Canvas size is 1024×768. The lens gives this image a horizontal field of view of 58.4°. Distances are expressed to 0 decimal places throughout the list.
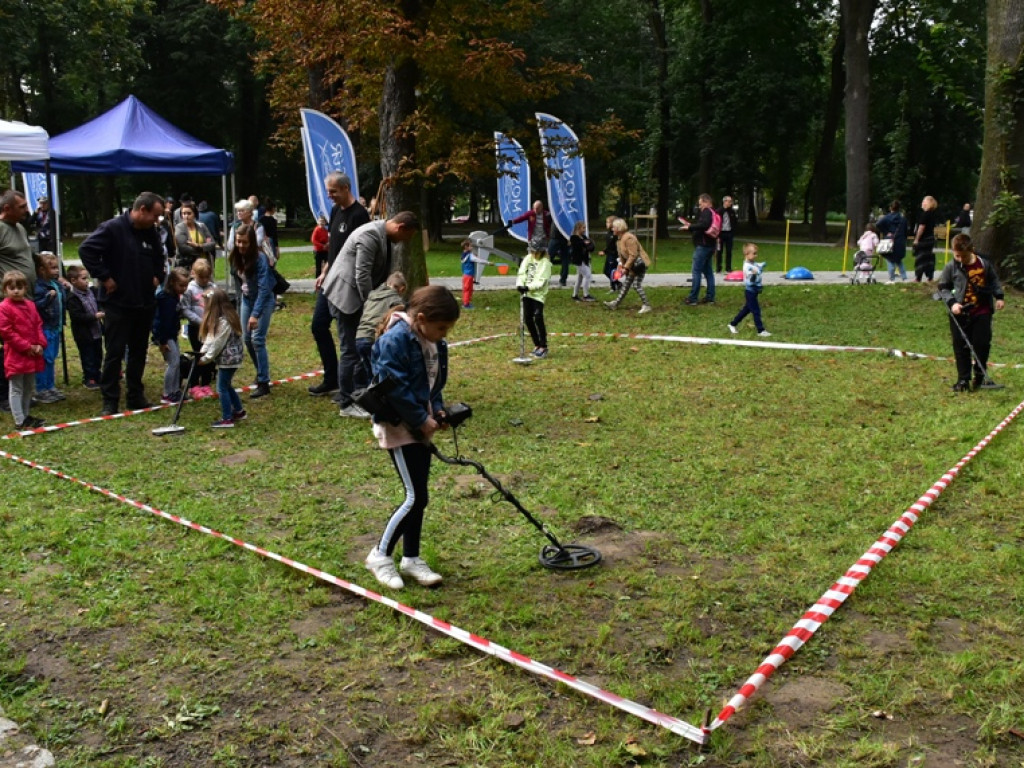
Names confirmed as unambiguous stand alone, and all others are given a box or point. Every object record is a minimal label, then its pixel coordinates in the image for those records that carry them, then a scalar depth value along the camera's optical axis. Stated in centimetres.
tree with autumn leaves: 1292
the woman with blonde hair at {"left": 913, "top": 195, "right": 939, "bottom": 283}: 1753
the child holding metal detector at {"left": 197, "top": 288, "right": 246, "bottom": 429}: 766
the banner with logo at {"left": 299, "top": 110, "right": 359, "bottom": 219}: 1598
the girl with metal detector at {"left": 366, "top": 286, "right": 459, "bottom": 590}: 432
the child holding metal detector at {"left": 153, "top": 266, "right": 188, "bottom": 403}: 899
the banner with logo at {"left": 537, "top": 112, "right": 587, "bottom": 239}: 1606
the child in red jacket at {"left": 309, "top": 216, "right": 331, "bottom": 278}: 1551
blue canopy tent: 1426
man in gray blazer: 760
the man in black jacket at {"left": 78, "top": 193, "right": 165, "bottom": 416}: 804
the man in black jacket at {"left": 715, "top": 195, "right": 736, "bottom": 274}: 2073
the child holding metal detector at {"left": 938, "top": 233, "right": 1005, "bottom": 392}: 879
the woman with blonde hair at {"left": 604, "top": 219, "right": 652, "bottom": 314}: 1416
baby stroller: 1909
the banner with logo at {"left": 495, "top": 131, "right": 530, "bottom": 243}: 1819
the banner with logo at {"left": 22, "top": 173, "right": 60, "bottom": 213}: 1991
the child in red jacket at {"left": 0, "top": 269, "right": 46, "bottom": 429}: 770
